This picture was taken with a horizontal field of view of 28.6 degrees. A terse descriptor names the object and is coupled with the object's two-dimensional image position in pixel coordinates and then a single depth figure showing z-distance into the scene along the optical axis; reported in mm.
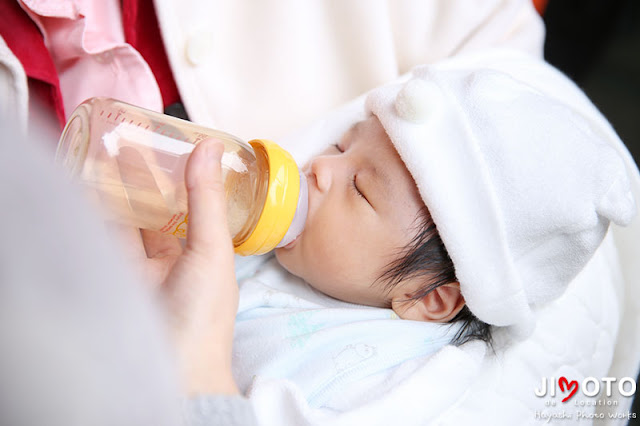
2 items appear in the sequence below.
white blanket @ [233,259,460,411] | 698
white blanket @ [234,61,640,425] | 683
